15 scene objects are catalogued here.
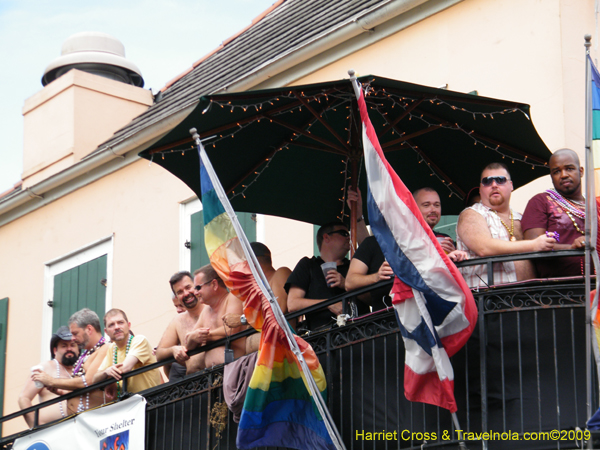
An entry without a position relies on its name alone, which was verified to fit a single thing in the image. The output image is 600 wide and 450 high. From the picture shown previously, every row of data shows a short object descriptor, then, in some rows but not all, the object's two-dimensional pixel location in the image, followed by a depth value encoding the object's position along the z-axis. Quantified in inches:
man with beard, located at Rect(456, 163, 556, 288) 282.4
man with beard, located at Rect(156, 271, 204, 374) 369.1
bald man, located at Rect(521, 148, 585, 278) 281.3
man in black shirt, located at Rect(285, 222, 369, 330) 321.7
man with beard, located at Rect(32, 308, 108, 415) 394.0
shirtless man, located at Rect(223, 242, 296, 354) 333.4
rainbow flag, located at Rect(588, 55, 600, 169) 273.9
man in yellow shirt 372.5
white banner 362.0
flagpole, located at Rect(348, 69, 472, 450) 267.9
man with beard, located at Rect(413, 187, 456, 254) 299.4
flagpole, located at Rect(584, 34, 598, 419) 259.0
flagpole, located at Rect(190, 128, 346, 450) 291.9
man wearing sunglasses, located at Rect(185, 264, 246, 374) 340.5
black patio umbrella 307.6
